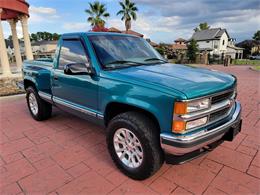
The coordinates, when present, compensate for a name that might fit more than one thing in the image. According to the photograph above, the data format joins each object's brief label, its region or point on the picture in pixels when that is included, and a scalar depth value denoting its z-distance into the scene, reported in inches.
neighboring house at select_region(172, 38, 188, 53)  2713.1
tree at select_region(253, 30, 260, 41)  2591.3
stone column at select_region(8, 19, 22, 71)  522.7
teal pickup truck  82.4
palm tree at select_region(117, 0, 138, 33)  1183.6
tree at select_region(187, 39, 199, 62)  1101.1
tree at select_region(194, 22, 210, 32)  2573.1
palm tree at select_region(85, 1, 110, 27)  1107.3
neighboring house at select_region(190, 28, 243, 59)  1811.0
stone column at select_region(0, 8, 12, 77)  407.6
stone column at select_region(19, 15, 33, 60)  491.5
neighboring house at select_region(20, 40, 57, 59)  2132.1
